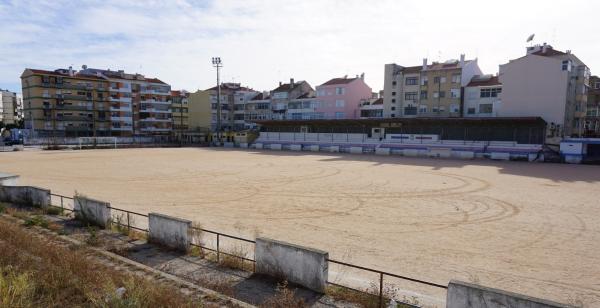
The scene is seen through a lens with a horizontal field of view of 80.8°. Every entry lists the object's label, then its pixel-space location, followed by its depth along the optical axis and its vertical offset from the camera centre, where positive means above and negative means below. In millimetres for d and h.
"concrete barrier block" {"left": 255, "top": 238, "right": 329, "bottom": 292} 8391 -3341
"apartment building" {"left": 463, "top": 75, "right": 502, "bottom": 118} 61656 +6233
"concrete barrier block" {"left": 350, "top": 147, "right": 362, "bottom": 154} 63356 -3596
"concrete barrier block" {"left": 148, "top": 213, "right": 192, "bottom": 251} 11102 -3375
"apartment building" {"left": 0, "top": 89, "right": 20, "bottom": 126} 130875 +7525
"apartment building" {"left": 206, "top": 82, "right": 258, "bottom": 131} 102688 +6159
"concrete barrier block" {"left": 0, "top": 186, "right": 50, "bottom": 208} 16734 -3413
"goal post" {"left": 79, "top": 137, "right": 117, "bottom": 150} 70325 -2738
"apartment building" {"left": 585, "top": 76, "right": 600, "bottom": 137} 63400 +4379
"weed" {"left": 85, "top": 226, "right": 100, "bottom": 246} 11539 -3728
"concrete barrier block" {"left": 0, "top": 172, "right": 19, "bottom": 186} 19703 -3018
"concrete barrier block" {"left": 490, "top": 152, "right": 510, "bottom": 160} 50009 -3452
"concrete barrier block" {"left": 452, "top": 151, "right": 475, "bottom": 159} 51719 -3436
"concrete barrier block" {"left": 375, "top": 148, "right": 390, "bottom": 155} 59581 -3510
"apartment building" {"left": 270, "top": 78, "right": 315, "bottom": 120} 90625 +8771
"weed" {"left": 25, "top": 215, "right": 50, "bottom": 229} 13250 -3614
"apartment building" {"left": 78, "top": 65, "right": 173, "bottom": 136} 89000 +6433
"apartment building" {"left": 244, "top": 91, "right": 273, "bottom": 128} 97062 +5925
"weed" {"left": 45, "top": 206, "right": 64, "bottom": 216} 15734 -3757
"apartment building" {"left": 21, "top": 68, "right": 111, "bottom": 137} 79500 +5530
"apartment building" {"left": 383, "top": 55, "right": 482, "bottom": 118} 66938 +8632
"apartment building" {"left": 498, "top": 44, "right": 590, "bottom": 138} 52625 +6604
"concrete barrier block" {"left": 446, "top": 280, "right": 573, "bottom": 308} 6020 -2993
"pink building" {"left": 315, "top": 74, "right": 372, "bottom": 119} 79938 +7530
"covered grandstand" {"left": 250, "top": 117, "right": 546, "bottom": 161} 52875 -1091
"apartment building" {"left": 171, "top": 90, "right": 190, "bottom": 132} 103562 +5743
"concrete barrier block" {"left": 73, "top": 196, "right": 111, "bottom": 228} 13703 -3339
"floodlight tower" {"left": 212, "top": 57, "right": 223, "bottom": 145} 83819 +15645
